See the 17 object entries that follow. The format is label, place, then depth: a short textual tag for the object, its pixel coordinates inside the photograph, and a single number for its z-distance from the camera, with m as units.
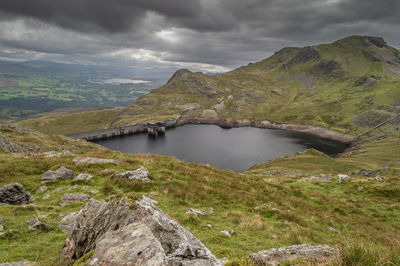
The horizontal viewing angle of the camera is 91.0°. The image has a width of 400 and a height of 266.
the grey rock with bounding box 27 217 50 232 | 10.50
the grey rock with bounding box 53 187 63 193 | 16.84
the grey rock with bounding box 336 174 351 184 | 34.20
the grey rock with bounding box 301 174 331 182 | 37.08
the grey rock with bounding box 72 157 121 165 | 23.14
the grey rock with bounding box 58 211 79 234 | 10.81
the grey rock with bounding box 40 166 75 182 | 18.61
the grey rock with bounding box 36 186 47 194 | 16.81
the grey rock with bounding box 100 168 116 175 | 20.78
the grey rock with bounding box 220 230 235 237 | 11.69
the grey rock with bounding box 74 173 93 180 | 18.96
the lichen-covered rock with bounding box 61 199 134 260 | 7.29
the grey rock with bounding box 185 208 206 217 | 13.84
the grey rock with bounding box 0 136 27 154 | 32.23
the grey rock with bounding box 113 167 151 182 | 19.41
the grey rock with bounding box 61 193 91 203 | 15.48
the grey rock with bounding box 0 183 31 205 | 14.14
